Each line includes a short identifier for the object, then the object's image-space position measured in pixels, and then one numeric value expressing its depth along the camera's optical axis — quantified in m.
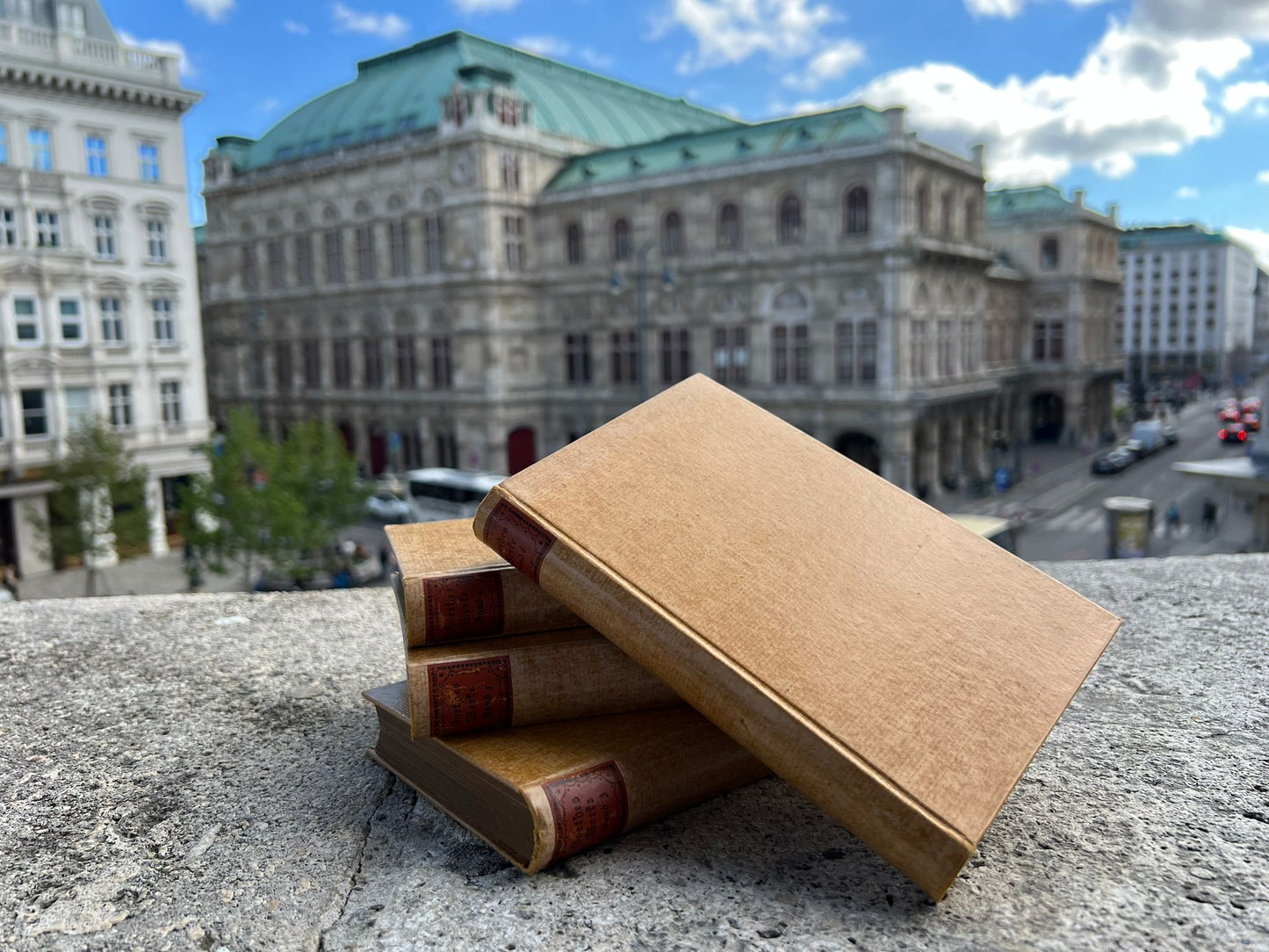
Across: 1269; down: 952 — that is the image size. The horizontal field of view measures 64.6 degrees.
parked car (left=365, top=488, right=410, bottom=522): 37.03
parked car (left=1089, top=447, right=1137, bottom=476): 45.59
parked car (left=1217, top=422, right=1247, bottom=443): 59.09
